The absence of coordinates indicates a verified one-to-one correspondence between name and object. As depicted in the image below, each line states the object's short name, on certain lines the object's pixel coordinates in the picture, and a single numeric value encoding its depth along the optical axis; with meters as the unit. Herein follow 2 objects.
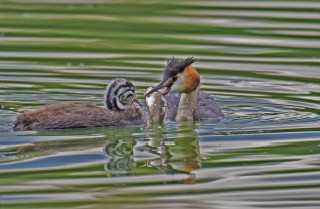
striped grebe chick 13.54
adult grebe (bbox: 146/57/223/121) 14.51
